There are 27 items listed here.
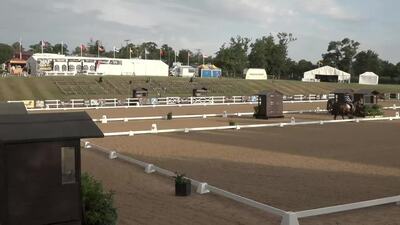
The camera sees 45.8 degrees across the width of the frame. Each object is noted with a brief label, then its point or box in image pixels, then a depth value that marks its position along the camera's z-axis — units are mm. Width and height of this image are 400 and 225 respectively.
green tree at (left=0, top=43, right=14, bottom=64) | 150875
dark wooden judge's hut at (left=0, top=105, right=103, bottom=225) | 6508
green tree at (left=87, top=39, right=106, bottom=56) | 148650
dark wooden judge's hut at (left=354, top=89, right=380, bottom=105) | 41219
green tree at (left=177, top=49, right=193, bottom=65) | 167250
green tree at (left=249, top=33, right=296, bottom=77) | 132038
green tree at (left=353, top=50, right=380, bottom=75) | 147512
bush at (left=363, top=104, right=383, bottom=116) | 38312
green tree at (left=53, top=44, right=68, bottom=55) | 164125
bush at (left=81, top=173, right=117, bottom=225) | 7766
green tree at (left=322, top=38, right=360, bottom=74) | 152000
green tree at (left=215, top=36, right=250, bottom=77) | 128375
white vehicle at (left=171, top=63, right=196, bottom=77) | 108669
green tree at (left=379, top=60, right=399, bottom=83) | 129625
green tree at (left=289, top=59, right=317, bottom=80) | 149125
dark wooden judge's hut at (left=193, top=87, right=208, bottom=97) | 65000
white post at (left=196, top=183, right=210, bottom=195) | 11805
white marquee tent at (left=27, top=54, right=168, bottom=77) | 89875
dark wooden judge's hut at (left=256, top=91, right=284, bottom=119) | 38094
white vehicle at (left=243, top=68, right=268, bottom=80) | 108938
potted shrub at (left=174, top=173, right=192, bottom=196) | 11586
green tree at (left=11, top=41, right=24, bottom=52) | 176125
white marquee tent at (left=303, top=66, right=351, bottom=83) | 124000
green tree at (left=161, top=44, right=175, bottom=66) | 157175
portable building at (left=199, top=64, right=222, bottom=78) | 107969
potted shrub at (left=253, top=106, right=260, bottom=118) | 38875
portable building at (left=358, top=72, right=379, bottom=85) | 114769
